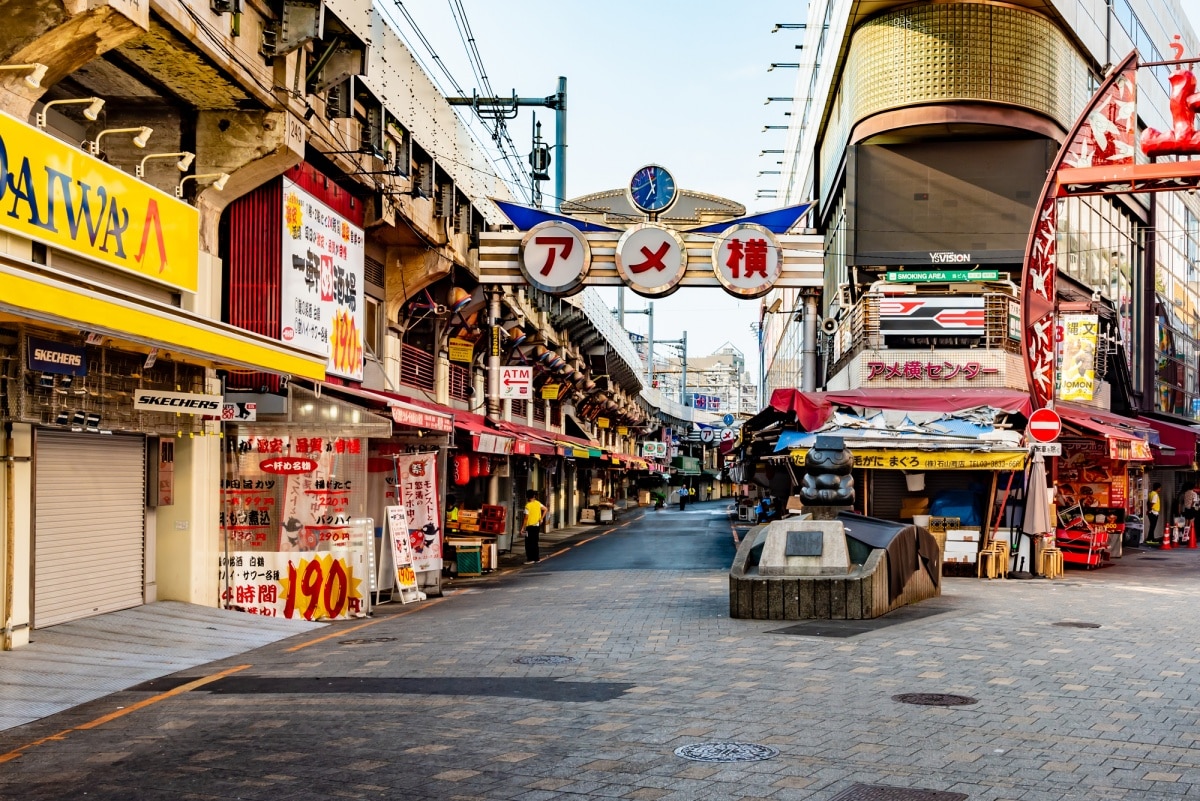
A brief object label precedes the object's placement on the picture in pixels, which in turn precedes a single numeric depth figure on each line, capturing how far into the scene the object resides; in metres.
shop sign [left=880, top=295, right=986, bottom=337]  27.84
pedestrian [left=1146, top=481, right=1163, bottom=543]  36.28
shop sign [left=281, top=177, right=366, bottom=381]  16.78
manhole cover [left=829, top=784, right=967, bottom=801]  6.48
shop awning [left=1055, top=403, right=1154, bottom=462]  24.53
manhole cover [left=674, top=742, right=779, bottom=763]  7.40
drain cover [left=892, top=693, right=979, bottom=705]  9.24
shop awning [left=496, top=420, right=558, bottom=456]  27.94
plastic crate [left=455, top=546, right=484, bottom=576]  23.78
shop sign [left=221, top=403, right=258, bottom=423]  14.90
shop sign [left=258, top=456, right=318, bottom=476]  15.73
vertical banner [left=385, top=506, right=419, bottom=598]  17.88
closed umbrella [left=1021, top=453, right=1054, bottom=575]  21.69
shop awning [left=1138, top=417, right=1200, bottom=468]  34.69
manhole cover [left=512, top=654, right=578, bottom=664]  11.44
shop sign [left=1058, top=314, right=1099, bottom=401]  29.22
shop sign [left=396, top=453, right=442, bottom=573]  19.34
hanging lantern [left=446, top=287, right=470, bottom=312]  26.23
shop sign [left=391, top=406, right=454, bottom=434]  17.19
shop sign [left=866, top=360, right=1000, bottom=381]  27.64
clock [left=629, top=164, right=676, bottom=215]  23.48
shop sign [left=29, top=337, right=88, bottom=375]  11.28
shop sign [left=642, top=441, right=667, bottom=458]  71.44
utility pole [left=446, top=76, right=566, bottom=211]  38.94
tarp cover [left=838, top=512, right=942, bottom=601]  15.79
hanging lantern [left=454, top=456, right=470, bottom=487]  26.03
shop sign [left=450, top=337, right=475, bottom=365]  27.30
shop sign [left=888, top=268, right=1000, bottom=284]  28.81
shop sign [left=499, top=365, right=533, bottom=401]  31.36
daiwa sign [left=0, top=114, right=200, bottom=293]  10.48
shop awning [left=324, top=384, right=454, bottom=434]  17.19
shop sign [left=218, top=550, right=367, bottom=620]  15.53
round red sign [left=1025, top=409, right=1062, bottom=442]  20.00
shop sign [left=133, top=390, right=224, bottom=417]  13.01
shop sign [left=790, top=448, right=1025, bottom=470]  21.91
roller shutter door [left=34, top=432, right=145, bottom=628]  12.66
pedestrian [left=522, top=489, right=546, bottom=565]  27.78
